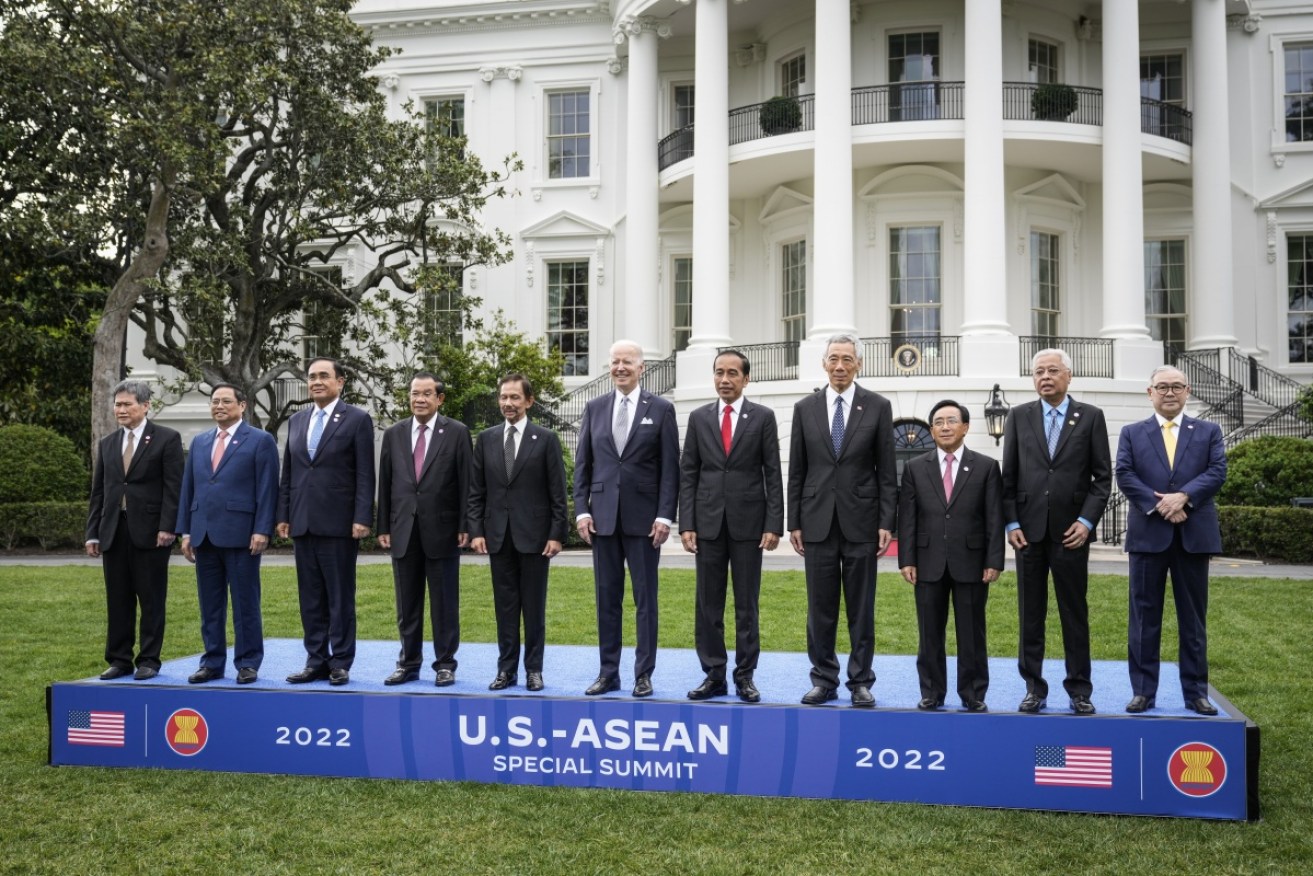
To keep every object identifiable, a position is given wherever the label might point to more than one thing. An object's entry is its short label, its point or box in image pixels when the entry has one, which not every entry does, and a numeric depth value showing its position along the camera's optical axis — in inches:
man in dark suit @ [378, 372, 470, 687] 301.3
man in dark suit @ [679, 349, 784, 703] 277.6
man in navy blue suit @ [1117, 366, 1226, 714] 261.0
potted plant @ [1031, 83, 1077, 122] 958.4
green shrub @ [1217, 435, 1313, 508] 763.4
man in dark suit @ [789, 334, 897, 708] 269.3
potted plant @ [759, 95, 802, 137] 995.1
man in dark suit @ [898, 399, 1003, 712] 261.6
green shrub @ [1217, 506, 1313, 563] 703.7
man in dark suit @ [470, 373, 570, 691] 293.7
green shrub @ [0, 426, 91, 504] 876.0
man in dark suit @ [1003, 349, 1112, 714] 259.1
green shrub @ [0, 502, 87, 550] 852.6
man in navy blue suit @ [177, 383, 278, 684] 307.4
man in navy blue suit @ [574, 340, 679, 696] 287.7
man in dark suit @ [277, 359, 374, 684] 304.2
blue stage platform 243.1
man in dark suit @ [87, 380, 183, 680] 317.4
